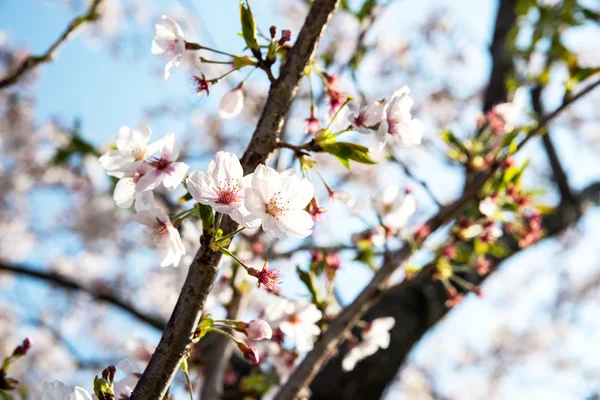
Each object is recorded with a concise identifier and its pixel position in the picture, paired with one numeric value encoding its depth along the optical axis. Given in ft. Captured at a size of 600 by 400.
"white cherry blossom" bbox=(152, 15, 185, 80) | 3.12
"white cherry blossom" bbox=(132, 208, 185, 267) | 2.99
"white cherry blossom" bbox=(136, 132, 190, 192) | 2.95
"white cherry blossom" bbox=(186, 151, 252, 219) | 2.87
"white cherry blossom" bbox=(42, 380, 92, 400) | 2.85
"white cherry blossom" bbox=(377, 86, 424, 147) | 3.10
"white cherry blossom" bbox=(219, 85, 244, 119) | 3.23
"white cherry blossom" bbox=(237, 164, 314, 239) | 2.89
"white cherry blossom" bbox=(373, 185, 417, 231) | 3.64
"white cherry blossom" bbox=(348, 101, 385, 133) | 3.06
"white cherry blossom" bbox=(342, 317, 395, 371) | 3.80
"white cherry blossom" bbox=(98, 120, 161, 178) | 3.03
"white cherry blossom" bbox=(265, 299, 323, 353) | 3.39
